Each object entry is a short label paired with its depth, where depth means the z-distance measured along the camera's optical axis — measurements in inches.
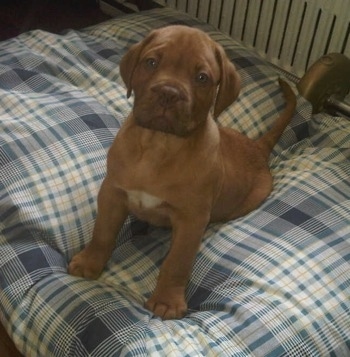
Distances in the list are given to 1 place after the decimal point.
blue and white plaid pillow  51.1
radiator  90.2
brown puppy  46.7
